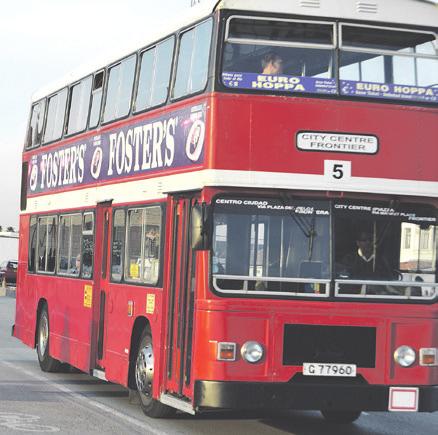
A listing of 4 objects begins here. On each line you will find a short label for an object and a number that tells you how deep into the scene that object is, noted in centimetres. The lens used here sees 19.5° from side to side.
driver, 1159
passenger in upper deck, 1164
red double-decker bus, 1144
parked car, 6419
